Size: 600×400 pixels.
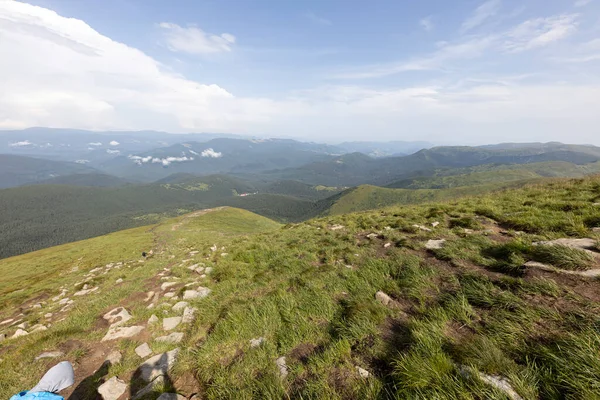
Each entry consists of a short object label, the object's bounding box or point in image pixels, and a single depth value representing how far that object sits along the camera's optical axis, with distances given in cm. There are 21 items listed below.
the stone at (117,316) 779
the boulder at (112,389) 480
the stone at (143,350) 599
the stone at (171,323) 709
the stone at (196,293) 871
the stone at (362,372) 379
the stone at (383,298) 579
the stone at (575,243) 595
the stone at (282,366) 421
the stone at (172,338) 643
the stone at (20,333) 832
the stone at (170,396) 435
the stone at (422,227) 1045
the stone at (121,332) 698
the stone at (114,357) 586
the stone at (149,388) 465
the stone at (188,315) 727
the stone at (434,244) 831
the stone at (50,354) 623
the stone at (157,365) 523
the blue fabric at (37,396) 401
